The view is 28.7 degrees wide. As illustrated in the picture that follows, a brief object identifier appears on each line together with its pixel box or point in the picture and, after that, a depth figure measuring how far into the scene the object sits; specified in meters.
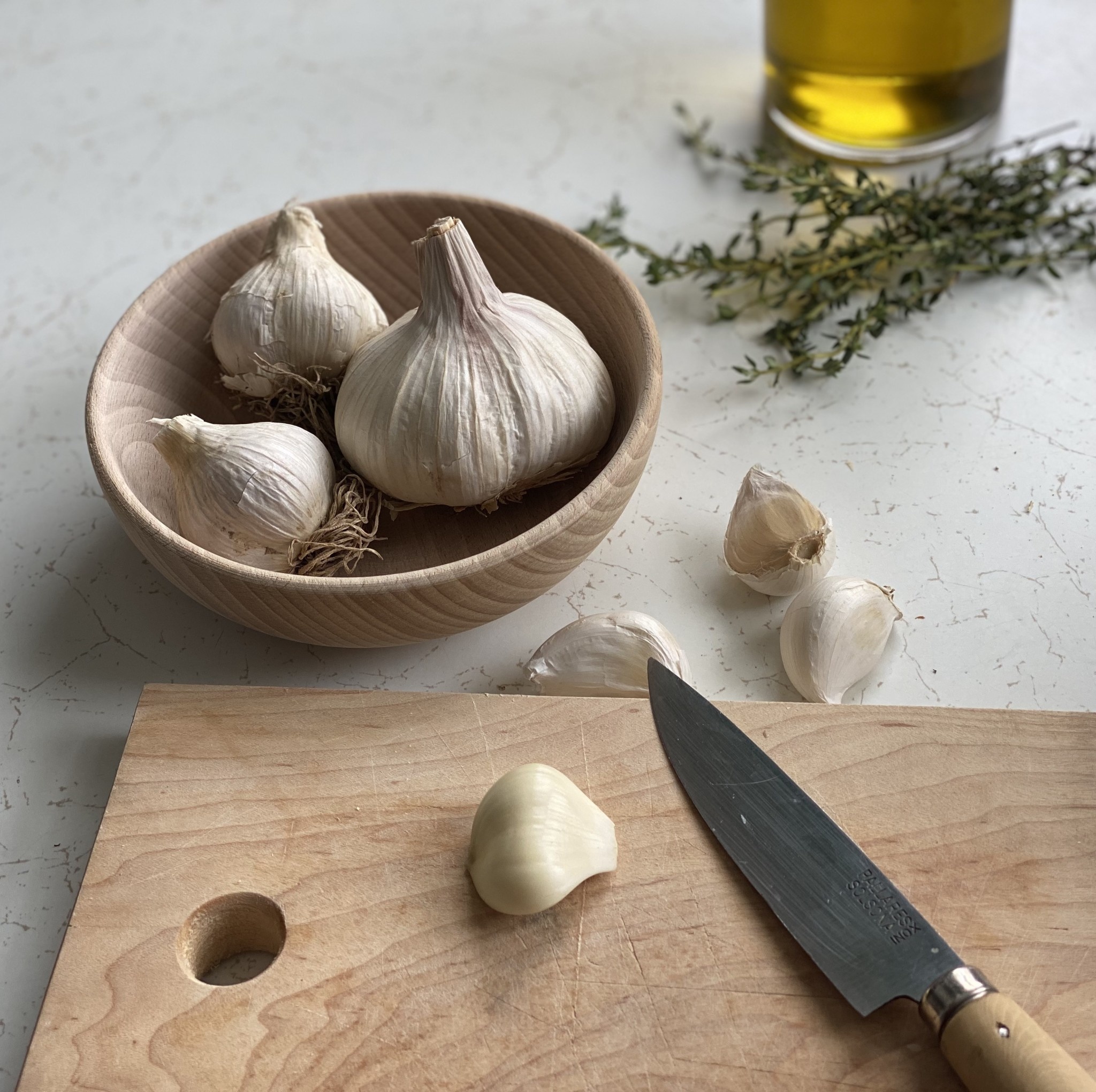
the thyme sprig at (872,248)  0.60
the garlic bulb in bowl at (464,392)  0.51
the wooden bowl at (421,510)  0.49
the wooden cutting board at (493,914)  0.45
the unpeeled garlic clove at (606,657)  0.51
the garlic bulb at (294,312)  0.54
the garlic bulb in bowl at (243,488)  0.50
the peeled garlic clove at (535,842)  0.46
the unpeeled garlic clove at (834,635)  0.51
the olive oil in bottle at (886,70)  0.61
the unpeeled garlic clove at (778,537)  0.53
